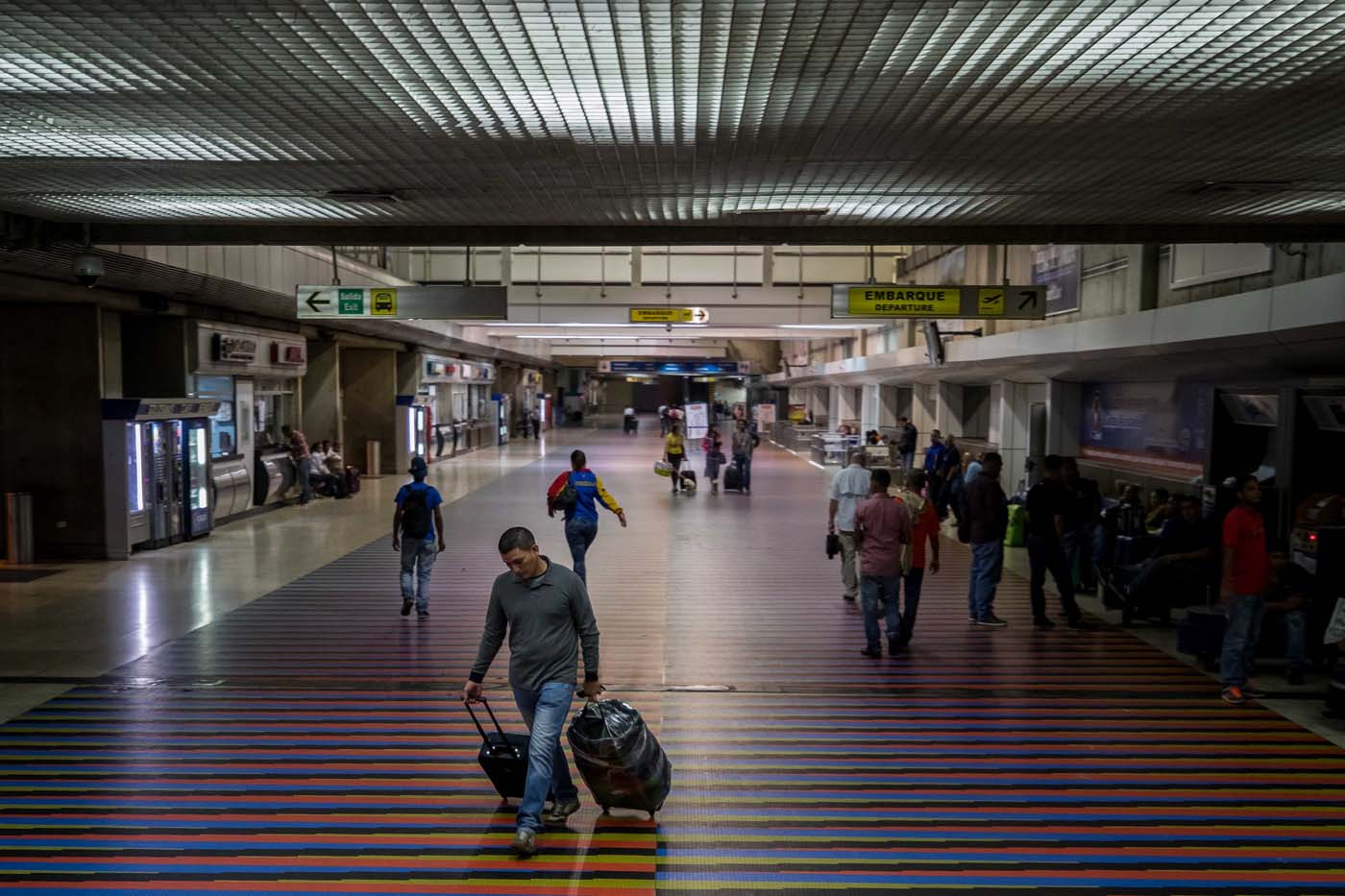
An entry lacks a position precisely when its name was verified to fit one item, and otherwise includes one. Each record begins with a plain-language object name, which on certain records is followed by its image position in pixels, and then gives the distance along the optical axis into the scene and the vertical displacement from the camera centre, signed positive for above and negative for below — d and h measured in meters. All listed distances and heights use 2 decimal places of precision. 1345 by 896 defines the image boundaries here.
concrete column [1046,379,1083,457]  16.94 -0.42
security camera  9.16 +1.04
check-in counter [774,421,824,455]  35.84 -1.62
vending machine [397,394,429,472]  25.77 -0.98
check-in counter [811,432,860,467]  28.33 -1.59
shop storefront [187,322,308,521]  15.89 -0.22
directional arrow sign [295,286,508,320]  11.88 +1.01
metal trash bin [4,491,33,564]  12.79 -1.73
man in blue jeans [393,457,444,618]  9.60 -1.32
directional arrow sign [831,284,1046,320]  12.05 +1.04
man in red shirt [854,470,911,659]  8.22 -1.25
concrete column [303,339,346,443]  22.05 +0.02
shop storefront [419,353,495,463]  28.57 -0.55
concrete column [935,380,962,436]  24.80 -0.36
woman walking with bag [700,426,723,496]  22.72 -1.43
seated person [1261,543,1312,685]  7.70 -1.58
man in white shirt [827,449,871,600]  10.25 -1.12
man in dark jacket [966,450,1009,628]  9.22 -1.28
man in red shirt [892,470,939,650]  8.74 -1.25
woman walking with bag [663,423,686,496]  21.38 -1.26
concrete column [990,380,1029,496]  18.69 -0.62
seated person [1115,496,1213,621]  9.11 -1.57
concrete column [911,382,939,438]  26.45 -0.44
